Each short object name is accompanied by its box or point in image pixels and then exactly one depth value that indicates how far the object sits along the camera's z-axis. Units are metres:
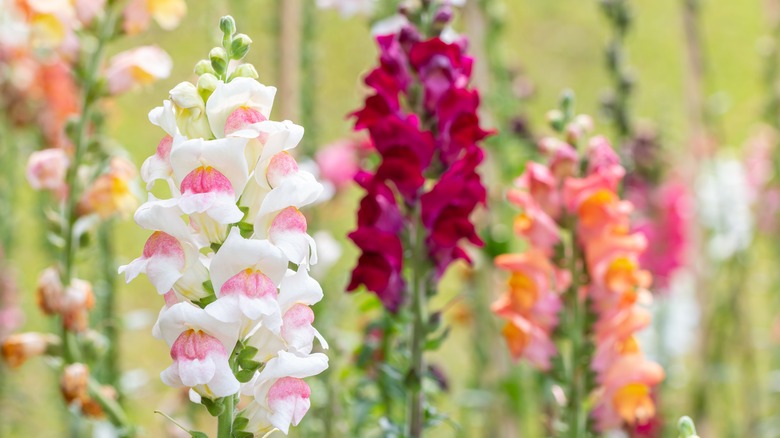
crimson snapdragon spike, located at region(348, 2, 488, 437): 1.49
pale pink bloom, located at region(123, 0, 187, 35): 1.63
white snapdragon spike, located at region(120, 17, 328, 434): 1.32
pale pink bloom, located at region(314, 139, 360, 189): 2.57
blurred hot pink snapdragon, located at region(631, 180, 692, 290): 2.54
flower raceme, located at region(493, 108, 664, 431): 1.57
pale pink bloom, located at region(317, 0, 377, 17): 1.96
